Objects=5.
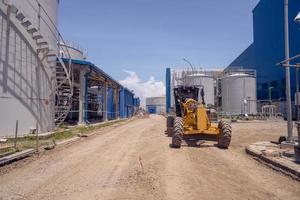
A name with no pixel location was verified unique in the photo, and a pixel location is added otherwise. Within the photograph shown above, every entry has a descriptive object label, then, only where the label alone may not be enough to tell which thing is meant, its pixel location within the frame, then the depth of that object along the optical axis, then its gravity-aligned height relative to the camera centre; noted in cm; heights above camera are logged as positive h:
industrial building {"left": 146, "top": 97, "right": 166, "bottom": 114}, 13825 +284
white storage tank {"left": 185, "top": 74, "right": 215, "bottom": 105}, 5128 +458
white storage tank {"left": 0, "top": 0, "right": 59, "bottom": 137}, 1778 +271
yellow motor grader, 1466 -74
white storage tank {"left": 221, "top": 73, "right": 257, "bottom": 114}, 5122 +287
